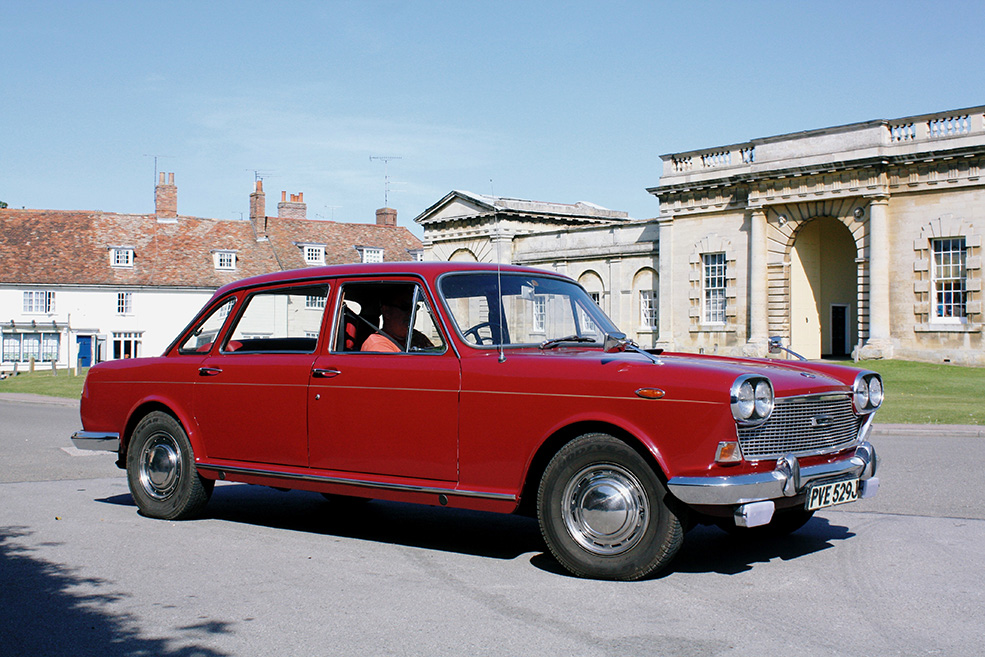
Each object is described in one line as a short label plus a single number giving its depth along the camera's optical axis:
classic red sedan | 5.24
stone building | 33.66
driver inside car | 6.54
